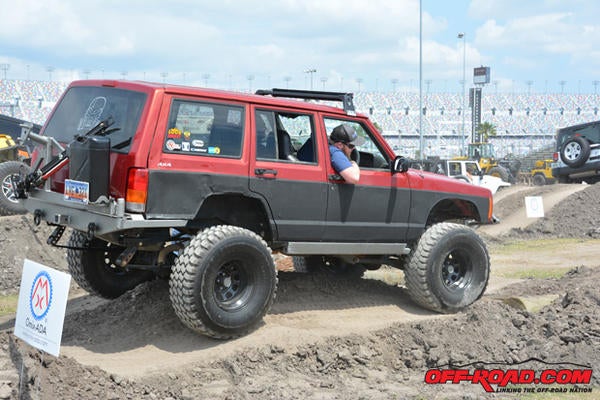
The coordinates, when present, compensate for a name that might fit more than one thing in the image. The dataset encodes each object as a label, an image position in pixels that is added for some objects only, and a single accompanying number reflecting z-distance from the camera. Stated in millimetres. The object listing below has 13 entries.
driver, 7488
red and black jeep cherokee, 6359
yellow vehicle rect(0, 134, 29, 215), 13969
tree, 73462
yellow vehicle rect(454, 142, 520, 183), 37156
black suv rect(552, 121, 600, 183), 26328
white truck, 29172
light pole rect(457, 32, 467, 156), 52856
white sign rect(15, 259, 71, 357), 4965
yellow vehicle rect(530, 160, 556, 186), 39000
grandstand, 71875
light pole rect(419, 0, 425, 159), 35938
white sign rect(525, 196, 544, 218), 21688
